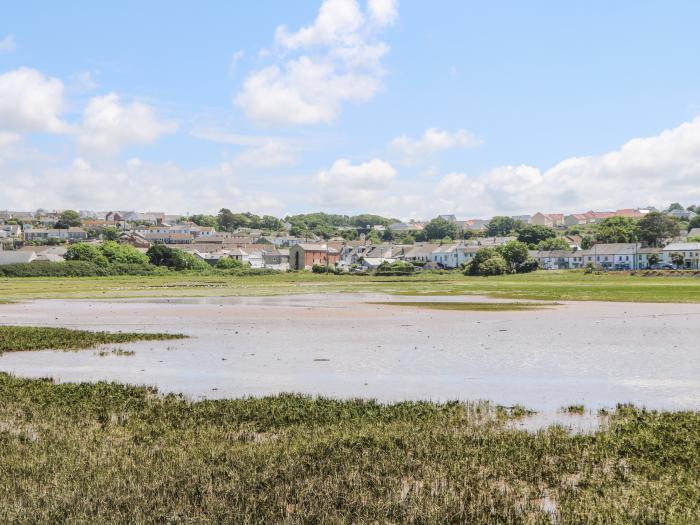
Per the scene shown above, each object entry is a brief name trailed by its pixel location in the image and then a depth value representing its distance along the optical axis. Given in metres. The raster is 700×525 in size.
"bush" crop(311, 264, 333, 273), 170.35
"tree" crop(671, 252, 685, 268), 154.75
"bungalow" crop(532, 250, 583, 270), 188.38
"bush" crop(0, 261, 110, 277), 138.38
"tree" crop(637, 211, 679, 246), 197.25
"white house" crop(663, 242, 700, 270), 160.50
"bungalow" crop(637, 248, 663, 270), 170.00
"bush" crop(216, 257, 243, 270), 180.12
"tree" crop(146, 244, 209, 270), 167.50
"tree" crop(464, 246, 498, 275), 147.85
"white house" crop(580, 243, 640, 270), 176.75
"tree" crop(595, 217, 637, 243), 196.25
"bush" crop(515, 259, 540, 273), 150.00
